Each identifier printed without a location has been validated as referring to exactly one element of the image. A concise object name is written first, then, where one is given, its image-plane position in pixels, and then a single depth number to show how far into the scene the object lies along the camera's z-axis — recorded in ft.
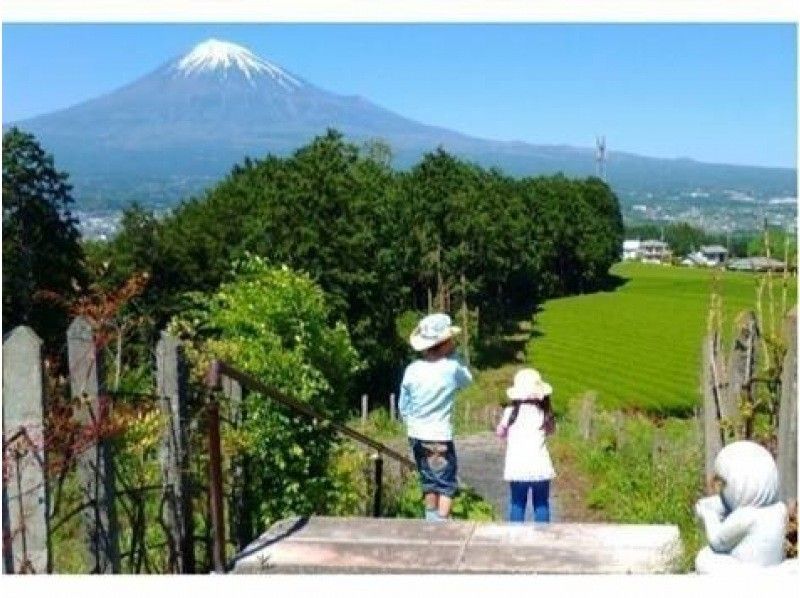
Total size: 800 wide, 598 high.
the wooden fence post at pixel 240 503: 16.34
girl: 16.99
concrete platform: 11.89
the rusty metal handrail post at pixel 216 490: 11.53
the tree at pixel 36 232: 59.82
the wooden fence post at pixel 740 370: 15.26
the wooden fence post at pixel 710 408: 15.30
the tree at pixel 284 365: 19.79
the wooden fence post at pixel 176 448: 11.93
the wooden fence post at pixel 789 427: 12.69
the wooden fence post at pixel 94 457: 10.41
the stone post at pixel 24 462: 9.78
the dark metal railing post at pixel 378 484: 20.34
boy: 16.84
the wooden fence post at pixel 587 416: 55.47
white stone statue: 8.89
